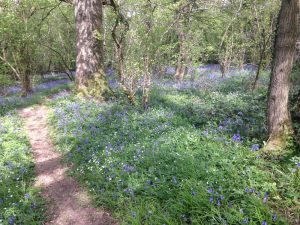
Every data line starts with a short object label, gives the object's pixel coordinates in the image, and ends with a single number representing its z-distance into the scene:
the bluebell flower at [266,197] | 3.45
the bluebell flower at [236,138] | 5.33
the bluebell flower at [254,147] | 4.83
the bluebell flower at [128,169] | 5.06
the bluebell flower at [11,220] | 4.18
